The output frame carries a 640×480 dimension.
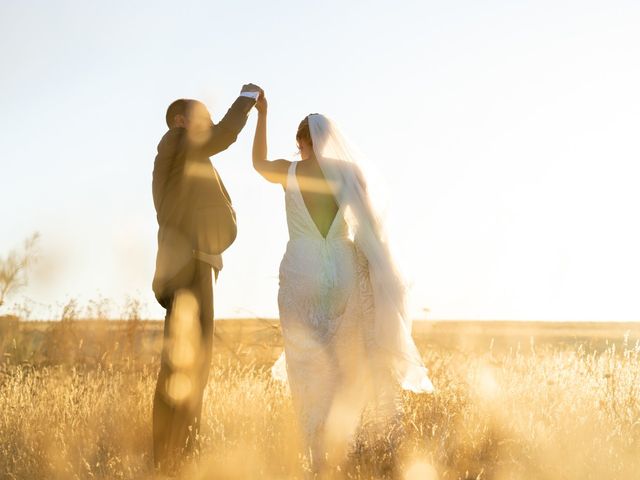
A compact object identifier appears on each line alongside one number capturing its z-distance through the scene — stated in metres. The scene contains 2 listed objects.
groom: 5.50
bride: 5.54
